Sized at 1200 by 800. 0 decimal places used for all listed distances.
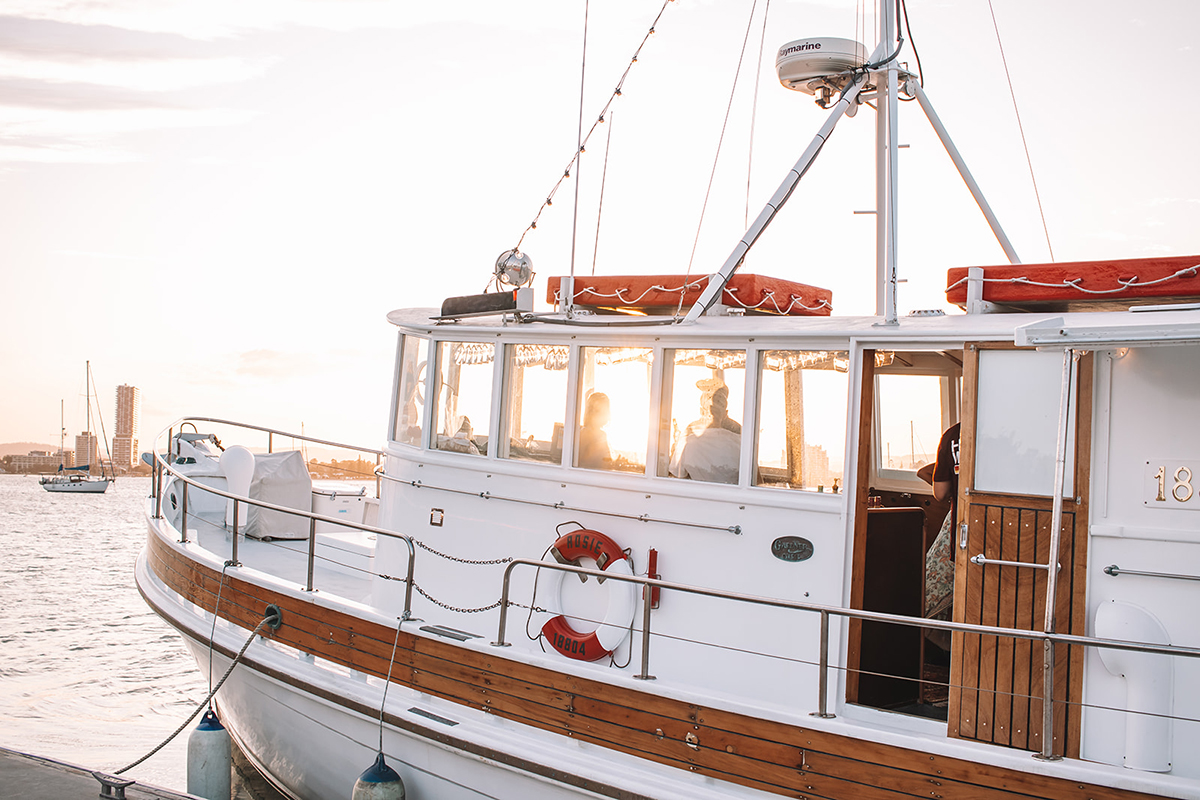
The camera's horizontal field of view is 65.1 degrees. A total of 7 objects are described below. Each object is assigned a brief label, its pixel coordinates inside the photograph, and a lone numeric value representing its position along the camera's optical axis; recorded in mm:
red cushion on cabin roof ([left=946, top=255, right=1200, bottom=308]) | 4527
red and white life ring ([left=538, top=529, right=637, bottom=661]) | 5402
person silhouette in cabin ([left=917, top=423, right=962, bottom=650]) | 5377
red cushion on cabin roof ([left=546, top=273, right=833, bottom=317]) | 5797
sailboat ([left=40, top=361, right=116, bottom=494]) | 72938
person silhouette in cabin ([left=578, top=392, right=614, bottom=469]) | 5785
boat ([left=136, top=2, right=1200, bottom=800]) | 4098
